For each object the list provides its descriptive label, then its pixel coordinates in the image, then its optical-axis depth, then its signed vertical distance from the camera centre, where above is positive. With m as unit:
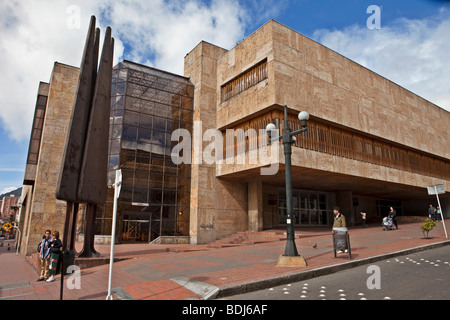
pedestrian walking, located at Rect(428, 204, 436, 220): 23.33 +0.32
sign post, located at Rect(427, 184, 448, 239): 14.64 +1.39
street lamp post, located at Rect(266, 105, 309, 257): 8.48 +1.31
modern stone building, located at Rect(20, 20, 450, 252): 17.84 +5.63
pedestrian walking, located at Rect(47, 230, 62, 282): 7.78 -0.90
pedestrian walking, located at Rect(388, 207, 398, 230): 20.19 +0.08
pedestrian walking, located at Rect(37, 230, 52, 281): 8.54 -1.19
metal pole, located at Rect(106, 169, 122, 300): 5.92 +0.70
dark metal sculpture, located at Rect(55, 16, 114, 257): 9.75 +2.66
